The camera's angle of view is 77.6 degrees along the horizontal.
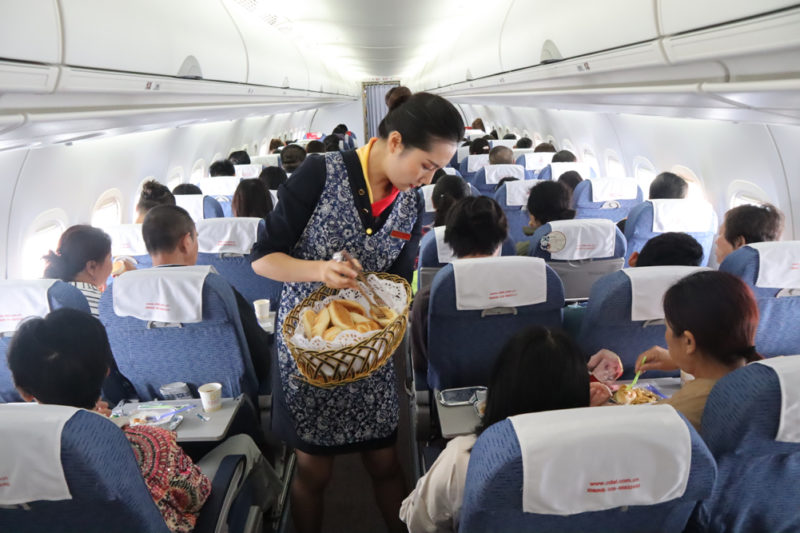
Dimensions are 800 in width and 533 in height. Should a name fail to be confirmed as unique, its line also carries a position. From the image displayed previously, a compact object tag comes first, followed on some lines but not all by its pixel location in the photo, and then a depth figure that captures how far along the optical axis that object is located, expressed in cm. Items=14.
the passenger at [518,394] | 131
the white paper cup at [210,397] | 205
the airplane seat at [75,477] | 103
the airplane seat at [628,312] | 199
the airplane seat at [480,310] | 213
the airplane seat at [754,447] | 113
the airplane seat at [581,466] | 99
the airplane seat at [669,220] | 392
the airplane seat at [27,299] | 204
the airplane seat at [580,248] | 327
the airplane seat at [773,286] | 209
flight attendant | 153
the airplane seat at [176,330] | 199
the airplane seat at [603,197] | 507
